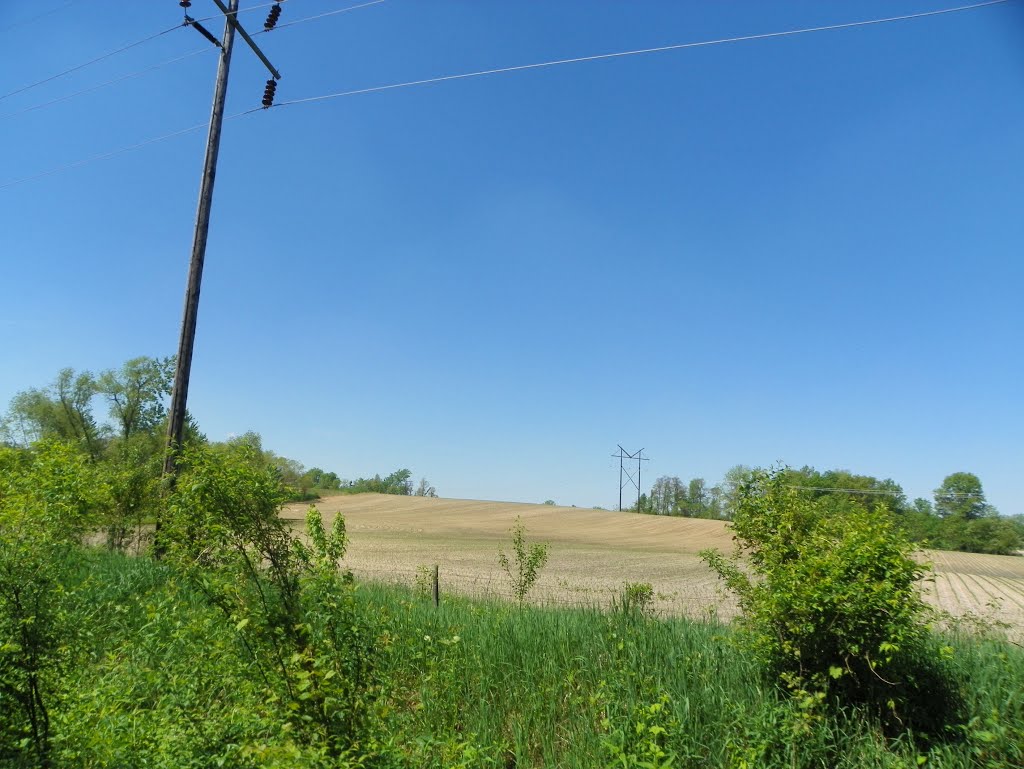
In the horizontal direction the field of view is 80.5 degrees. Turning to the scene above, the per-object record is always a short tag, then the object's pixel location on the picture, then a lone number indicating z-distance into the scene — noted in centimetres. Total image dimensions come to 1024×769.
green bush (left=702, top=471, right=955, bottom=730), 450
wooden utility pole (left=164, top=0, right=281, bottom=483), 1012
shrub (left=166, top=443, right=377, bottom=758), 353
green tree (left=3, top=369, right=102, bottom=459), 4109
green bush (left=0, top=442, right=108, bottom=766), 375
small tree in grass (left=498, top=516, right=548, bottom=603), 1067
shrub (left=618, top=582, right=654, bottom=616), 713
